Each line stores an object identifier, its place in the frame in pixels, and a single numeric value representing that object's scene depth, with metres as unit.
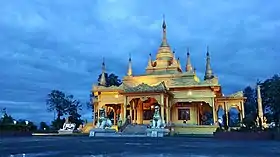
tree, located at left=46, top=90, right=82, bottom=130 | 66.43
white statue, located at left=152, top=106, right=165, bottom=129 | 29.00
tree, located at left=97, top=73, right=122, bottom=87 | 61.32
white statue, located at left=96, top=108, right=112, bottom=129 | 30.50
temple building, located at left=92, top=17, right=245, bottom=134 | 35.44
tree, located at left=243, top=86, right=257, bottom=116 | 60.75
